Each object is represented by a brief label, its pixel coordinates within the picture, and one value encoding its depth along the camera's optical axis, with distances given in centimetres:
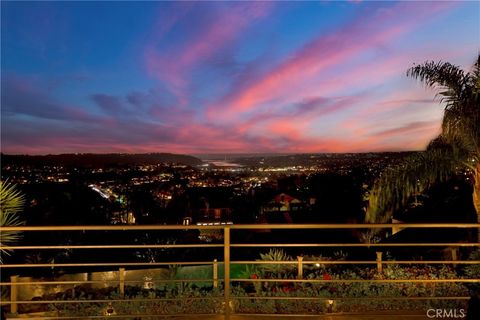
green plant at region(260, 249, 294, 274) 772
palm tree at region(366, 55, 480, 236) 630
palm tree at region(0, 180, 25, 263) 453
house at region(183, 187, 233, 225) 3359
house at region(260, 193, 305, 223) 3366
